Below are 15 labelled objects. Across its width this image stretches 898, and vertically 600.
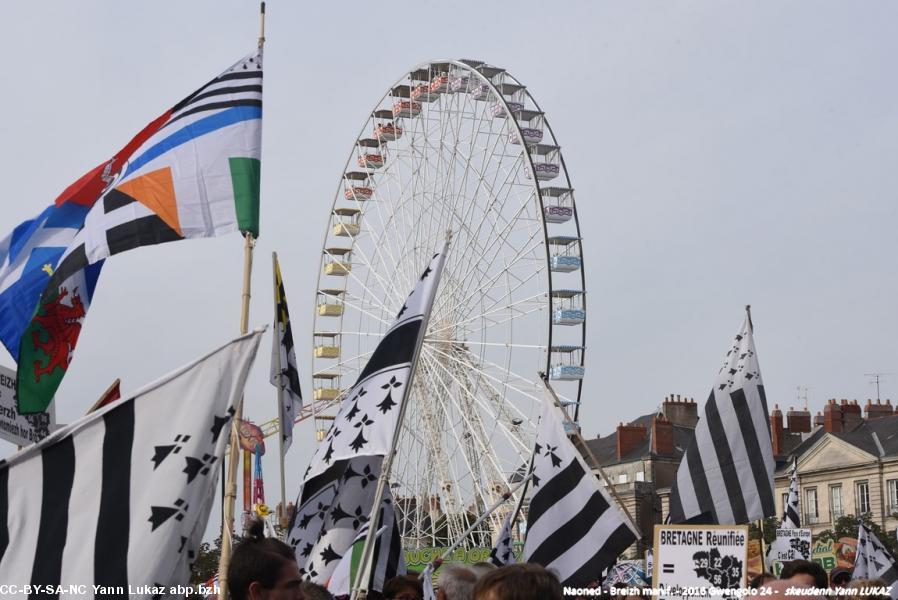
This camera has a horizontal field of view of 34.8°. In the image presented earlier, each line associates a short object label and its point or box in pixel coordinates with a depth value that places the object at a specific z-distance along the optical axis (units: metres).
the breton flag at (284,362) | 10.70
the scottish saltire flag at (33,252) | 10.59
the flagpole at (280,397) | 10.05
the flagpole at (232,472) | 7.51
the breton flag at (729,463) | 11.34
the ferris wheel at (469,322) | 30.47
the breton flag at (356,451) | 8.52
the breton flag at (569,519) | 9.92
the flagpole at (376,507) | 7.12
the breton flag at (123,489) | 5.13
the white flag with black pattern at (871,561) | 12.08
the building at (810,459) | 64.25
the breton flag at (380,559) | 8.66
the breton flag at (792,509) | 17.23
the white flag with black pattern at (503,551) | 10.85
